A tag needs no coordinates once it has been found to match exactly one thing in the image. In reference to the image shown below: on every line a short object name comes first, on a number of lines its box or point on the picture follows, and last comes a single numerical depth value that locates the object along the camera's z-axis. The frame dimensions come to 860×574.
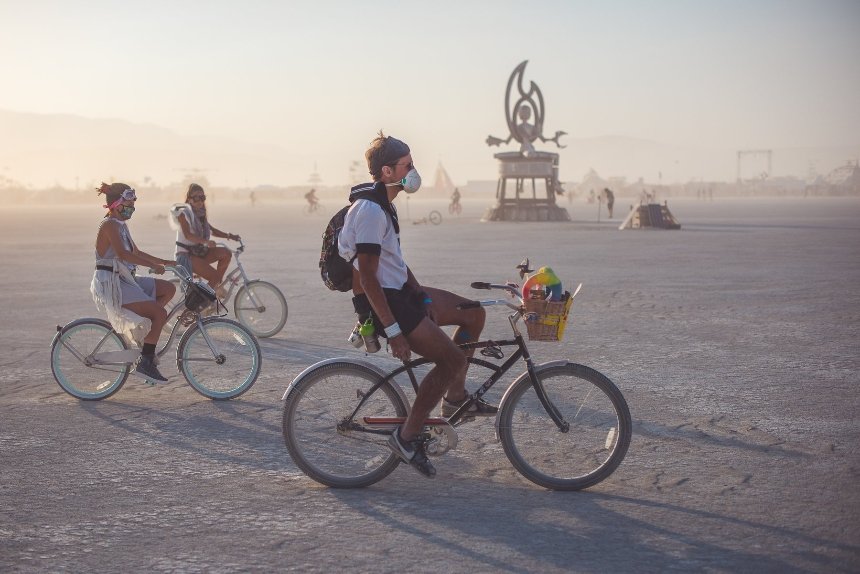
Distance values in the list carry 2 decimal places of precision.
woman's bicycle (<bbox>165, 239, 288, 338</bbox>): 10.27
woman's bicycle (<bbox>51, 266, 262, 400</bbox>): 7.18
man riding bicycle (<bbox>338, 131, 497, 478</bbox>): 4.58
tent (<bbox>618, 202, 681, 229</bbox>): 36.28
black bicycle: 4.91
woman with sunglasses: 9.91
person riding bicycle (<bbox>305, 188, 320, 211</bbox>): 64.90
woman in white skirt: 7.02
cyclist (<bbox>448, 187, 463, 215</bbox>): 61.41
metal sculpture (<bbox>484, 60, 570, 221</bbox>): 44.25
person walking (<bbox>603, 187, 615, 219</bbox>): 50.14
